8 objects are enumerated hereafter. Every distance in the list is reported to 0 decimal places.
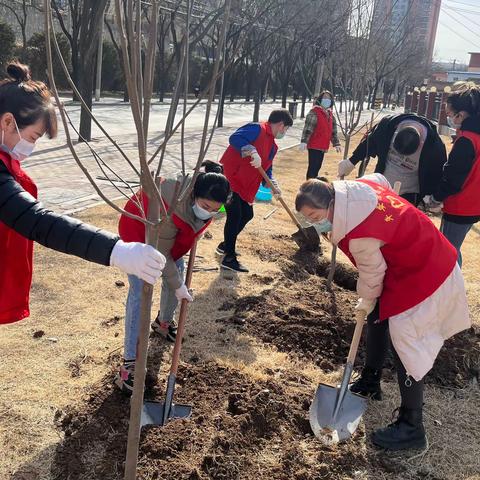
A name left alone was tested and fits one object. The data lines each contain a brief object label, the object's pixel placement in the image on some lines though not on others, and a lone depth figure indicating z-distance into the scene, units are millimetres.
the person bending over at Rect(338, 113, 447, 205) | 3775
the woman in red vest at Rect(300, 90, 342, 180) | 7902
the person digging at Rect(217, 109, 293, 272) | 4750
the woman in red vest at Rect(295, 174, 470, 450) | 2383
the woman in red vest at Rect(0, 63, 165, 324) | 1569
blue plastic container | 7634
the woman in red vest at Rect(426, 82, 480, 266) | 3584
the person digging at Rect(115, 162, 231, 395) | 2650
